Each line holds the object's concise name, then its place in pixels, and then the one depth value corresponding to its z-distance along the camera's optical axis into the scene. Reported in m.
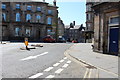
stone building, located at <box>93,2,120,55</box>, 8.90
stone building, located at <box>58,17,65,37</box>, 64.96
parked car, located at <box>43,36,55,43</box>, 25.73
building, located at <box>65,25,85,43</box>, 72.64
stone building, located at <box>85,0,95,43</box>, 43.18
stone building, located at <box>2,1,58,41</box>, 31.08
